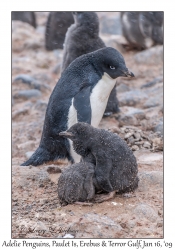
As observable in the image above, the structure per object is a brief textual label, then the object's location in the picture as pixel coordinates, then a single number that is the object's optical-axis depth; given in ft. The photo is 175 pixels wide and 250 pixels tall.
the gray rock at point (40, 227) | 22.98
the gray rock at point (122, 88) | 51.43
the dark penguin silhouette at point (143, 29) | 65.21
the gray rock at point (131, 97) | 46.13
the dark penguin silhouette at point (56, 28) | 68.95
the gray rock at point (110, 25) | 75.41
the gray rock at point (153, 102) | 44.68
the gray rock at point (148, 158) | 31.55
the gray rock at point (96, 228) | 22.39
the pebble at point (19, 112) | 46.21
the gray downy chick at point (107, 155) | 24.39
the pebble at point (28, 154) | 36.32
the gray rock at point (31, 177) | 28.99
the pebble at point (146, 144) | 35.09
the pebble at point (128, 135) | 35.99
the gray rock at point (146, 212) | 23.99
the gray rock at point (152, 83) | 52.37
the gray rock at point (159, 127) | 37.92
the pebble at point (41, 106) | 46.98
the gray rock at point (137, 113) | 41.22
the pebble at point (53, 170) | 30.86
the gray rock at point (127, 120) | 40.19
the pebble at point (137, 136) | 35.84
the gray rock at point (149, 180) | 27.14
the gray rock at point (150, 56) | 60.64
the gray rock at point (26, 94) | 51.02
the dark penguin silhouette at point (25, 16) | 83.15
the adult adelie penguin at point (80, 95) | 30.26
